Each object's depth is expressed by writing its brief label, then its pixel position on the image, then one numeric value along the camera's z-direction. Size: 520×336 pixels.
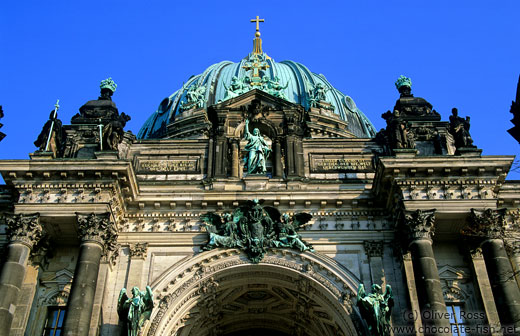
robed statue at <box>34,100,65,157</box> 23.38
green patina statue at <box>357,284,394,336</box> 18.70
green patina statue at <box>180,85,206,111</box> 36.06
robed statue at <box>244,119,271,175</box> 23.88
